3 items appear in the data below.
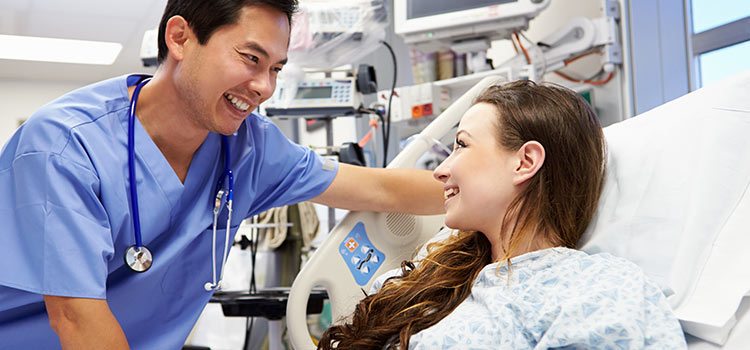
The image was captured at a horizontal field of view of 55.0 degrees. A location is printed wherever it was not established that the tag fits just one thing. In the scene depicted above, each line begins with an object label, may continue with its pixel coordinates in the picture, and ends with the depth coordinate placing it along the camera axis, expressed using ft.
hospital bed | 3.49
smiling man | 3.97
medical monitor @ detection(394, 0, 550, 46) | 8.62
